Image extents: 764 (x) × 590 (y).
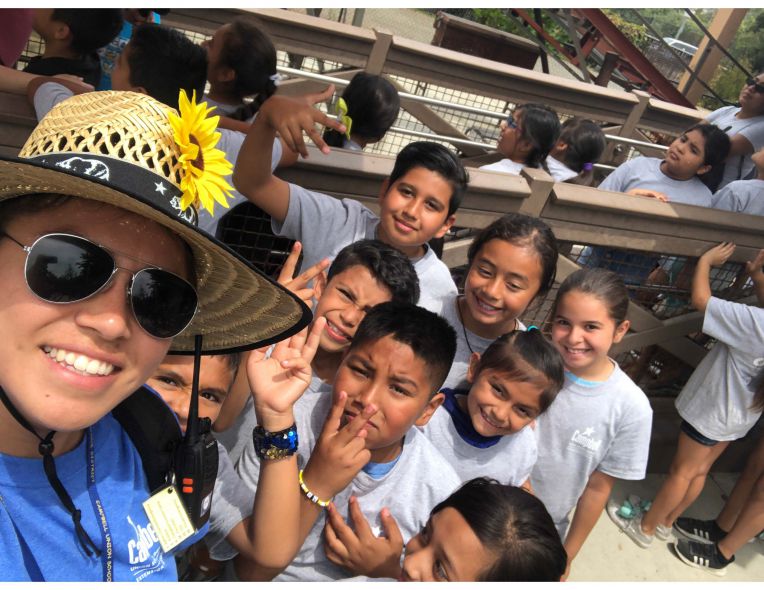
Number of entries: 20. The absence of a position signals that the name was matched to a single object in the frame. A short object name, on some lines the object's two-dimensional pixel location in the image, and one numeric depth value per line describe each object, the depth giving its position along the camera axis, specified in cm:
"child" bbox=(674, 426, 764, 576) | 310
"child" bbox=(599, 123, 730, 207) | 379
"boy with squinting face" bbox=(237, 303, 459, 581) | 142
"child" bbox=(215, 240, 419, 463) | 197
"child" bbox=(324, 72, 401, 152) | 307
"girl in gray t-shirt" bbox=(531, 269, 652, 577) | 232
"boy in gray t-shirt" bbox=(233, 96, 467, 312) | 202
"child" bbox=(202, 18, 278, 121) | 279
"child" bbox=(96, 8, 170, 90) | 327
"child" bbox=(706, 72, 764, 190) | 424
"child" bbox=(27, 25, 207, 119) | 237
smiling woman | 88
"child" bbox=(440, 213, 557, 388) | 226
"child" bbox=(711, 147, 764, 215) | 348
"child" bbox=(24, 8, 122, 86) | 262
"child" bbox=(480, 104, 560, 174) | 367
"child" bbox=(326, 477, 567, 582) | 144
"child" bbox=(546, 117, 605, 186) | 421
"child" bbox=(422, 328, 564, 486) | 201
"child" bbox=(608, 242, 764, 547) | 283
